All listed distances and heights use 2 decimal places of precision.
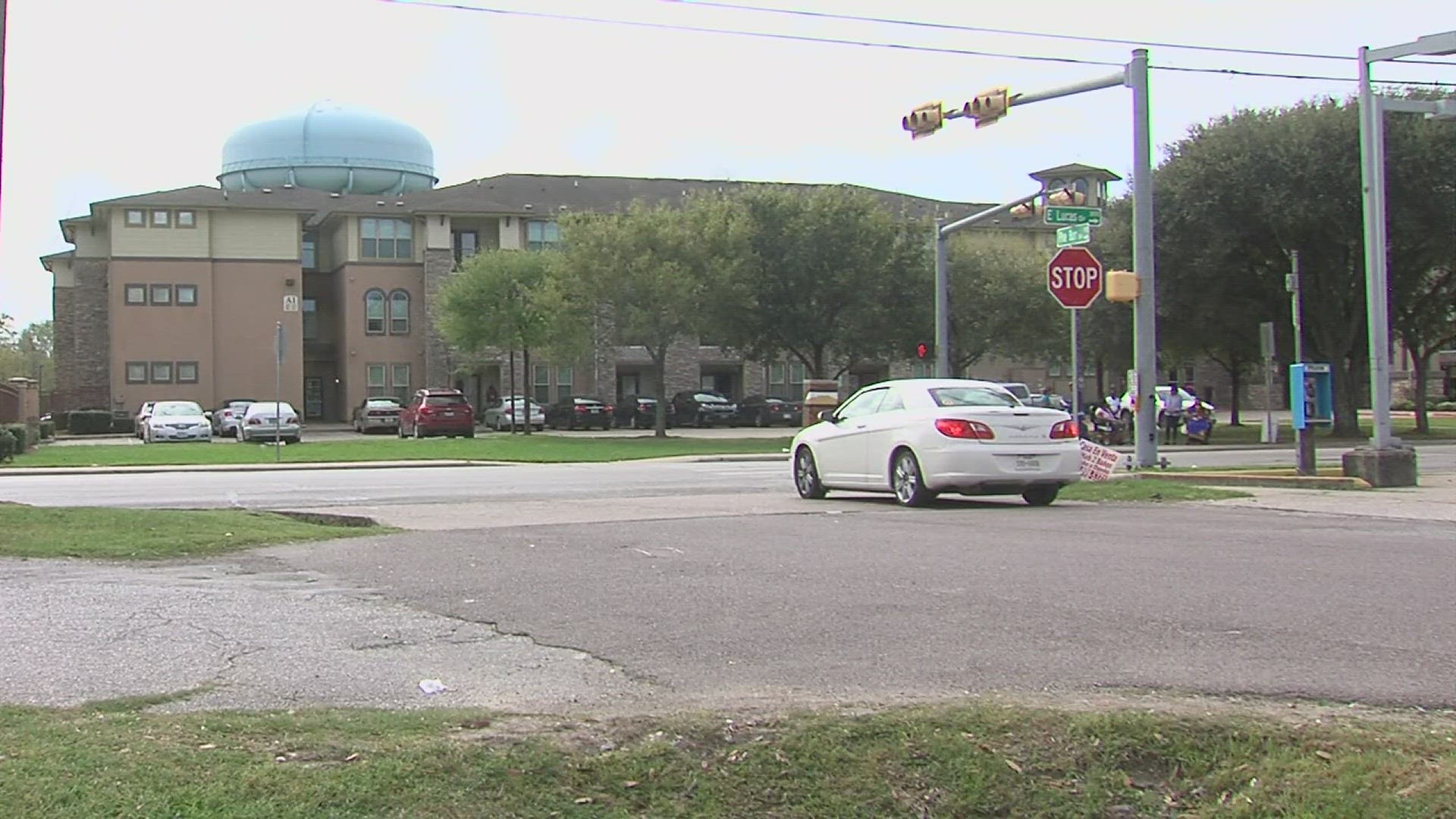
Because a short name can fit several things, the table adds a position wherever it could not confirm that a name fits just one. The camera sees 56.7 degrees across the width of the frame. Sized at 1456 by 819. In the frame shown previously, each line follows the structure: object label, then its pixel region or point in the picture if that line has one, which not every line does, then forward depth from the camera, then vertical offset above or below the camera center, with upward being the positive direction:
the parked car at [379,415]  50.41 +0.07
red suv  42.47 +0.02
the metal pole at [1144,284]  19.38 +1.75
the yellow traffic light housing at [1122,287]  19.48 +1.71
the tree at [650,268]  41.03 +4.45
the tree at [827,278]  46.38 +4.55
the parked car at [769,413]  58.28 -0.08
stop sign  18.11 +1.69
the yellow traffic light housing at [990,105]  19.59 +4.40
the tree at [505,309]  44.16 +3.50
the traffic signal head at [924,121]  20.08 +4.31
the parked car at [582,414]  53.69 -0.01
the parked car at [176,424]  40.18 -0.13
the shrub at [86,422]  53.03 -0.04
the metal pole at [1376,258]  17.44 +1.86
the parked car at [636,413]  57.00 -0.03
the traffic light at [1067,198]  22.16 +3.45
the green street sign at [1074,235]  19.62 +2.50
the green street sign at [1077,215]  19.67 +2.78
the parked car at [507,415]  53.06 -0.02
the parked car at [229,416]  48.12 +0.10
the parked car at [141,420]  46.05 +0.02
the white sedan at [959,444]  14.67 -0.41
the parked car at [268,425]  40.47 -0.18
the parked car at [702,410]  58.19 +0.05
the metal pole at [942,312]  28.05 +2.03
